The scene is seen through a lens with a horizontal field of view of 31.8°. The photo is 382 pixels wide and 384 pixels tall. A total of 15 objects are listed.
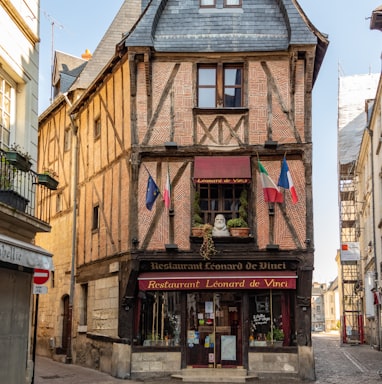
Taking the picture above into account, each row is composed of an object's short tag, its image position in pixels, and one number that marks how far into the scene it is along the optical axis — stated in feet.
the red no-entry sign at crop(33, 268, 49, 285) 38.11
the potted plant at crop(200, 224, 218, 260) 52.75
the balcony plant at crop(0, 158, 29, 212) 33.87
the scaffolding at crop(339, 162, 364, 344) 122.01
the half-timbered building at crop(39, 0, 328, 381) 52.75
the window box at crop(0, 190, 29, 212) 33.76
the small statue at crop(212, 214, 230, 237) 53.42
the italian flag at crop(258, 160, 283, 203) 52.37
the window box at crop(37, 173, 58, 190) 38.04
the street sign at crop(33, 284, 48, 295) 38.34
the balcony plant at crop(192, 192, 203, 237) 53.31
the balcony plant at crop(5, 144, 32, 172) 34.35
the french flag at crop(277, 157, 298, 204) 52.06
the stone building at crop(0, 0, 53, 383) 34.14
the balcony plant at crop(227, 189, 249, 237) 53.11
